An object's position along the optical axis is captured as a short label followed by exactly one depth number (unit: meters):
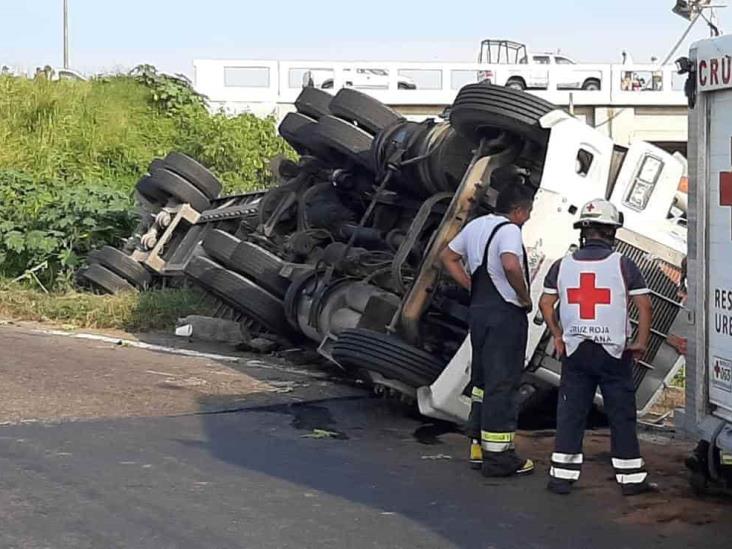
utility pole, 54.19
